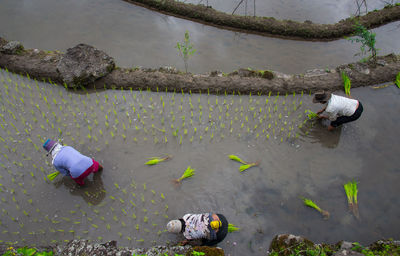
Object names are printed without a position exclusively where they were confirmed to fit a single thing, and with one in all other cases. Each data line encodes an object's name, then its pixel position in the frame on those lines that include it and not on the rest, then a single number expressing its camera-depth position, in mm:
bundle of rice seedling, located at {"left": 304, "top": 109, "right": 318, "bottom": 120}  4645
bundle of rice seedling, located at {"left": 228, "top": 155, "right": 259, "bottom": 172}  4148
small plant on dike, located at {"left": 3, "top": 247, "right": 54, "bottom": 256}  2540
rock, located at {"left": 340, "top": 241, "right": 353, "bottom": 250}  3297
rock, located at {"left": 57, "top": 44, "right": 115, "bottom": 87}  5137
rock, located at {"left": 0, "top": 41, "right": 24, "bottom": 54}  5770
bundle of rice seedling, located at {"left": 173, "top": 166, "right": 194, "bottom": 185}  4062
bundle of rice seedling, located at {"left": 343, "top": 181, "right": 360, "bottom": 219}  3815
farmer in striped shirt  3117
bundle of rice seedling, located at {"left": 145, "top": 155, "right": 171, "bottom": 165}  4227
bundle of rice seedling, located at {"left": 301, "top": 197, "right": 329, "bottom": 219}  3760
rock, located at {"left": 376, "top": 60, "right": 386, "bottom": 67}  5613
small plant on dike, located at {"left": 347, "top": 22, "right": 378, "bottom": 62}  5163
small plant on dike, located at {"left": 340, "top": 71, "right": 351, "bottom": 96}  5156
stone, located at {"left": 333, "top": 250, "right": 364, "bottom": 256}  3020
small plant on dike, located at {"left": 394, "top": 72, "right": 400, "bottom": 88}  5385
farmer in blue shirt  3564
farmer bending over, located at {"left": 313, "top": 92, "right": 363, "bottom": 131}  4055
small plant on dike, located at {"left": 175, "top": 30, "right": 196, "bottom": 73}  5929
